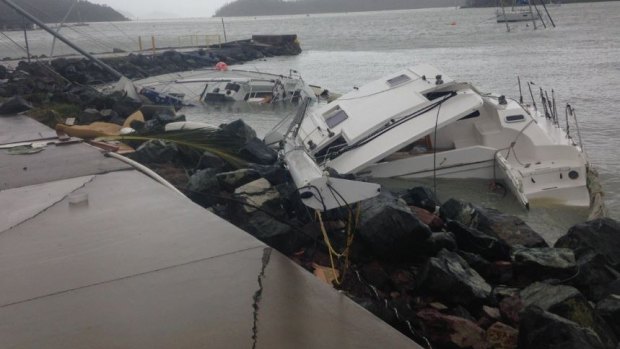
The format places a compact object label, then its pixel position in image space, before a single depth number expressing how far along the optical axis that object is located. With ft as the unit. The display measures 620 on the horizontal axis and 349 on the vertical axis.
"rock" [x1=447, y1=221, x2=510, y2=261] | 22.15
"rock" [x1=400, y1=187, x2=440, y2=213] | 27.94
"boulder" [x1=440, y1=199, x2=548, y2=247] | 24.14
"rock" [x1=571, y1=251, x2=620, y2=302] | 19.42
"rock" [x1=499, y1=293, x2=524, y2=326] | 16.97
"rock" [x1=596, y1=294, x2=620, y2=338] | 16.72
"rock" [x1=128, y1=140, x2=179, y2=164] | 28.68
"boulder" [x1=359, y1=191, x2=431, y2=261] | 19.47
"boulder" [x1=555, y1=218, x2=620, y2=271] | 22.31
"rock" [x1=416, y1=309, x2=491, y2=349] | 15.21
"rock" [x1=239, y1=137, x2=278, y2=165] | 31.60
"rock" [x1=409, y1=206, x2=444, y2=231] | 24.29
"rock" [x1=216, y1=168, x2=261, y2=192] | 25.55
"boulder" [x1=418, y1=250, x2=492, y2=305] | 17.29
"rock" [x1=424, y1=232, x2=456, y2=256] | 19.80
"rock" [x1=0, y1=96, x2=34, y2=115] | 40.98
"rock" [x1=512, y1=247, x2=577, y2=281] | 20.03
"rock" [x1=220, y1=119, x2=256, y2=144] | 34.18
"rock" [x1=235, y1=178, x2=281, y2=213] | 23.09
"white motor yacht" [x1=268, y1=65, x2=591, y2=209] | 35.27
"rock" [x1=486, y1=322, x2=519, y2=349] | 15.37
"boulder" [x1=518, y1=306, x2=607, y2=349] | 13.57
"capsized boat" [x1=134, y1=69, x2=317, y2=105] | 80.74
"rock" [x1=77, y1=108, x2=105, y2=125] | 42.04
